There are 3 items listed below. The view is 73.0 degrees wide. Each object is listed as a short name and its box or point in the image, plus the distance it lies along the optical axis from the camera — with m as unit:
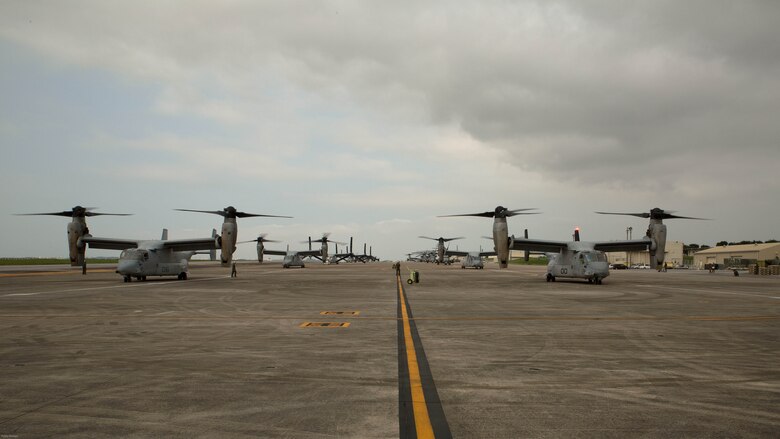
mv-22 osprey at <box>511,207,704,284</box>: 35.28
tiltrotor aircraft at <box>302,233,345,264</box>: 106.19
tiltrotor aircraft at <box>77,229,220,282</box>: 34.55
